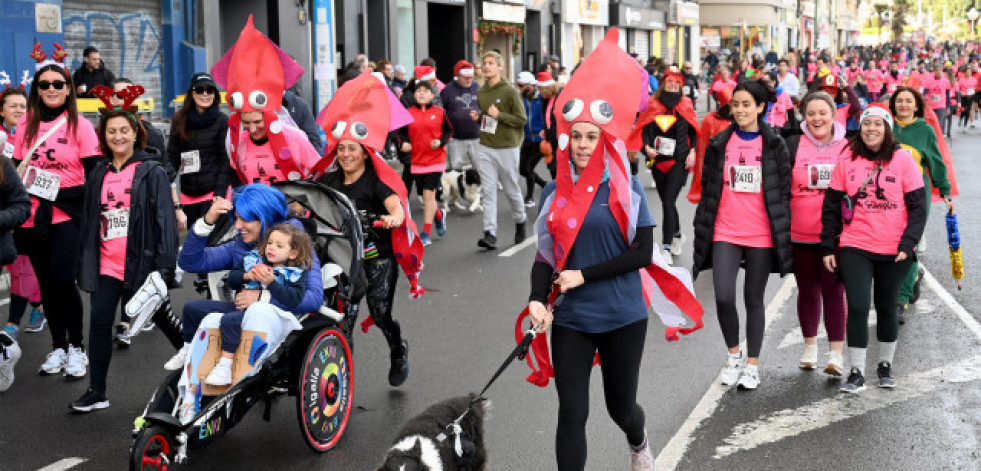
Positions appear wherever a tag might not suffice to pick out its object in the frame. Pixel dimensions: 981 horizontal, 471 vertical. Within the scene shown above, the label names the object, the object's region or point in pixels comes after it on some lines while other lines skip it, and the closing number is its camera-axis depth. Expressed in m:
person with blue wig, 5.86
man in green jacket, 12.12
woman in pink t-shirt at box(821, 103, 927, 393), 6.69
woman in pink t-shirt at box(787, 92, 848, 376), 7.12
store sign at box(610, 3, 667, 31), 49.69
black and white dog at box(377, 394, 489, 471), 4.04
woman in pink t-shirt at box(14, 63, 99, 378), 7.17
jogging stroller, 5.01
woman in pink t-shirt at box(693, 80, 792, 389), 6.84
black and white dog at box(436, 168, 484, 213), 15.12
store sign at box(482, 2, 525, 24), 34.46
